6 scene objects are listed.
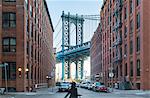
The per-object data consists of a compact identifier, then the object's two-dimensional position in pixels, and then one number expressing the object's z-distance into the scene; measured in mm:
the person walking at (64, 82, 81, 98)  13396
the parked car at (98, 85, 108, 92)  39400
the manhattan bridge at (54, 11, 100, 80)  101340
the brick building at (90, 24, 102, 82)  78847
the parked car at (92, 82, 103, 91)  41075
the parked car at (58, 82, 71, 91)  39430
